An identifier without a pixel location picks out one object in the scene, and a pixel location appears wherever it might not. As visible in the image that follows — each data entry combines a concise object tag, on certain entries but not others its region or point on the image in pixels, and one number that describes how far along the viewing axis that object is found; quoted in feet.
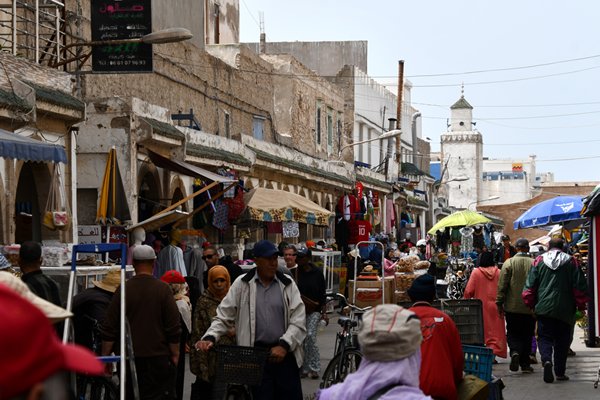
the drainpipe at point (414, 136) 209.97
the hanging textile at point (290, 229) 81.00
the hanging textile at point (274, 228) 83.56
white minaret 345.10
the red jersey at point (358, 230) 111.45
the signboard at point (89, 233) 58.59
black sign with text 58.08
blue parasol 76.28
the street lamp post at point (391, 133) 125.95
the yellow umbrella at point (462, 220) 103.86
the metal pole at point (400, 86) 172.89
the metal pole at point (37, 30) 52.65
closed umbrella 58.08
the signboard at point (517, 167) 400.88
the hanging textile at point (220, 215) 72.34
